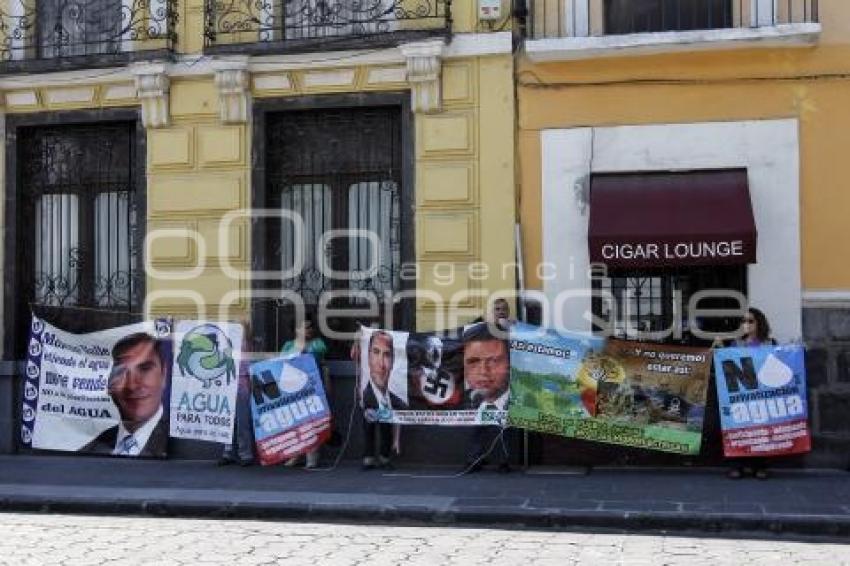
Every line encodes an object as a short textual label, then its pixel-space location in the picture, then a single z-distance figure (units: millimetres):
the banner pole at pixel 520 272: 11453
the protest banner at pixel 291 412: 11305
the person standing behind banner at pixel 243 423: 11594
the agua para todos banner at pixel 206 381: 11625
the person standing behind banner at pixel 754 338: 10562
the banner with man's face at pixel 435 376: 11023
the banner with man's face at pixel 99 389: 12031
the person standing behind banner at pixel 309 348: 11469
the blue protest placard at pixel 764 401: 10375
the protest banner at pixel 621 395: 10633
